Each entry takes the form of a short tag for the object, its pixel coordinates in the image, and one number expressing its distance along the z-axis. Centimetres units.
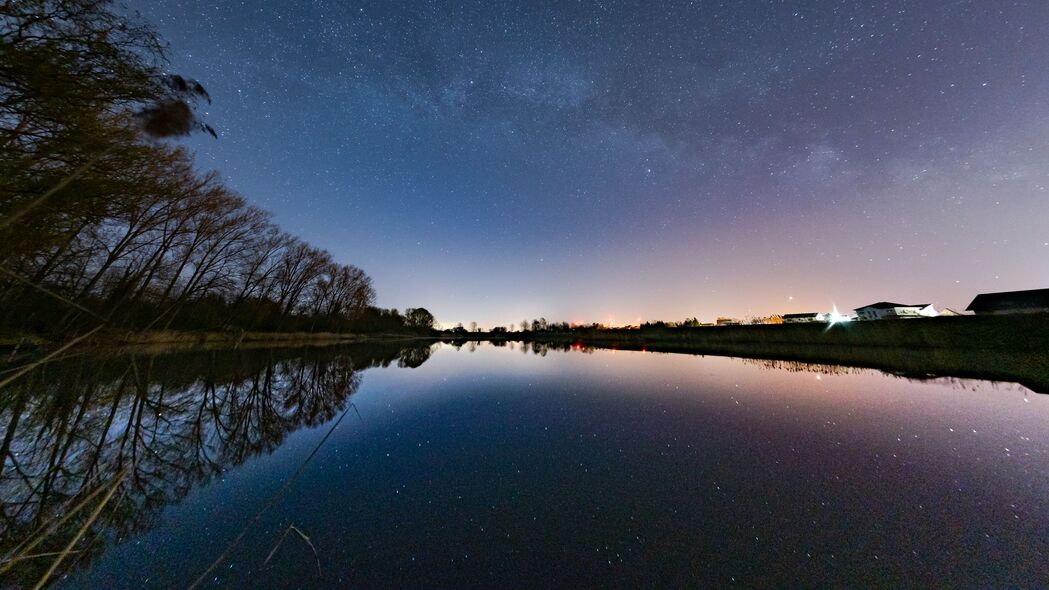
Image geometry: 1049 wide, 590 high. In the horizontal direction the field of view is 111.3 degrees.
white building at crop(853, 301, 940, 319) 7538
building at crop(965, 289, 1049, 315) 4653
